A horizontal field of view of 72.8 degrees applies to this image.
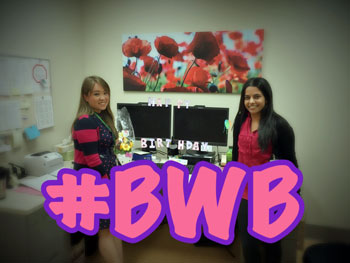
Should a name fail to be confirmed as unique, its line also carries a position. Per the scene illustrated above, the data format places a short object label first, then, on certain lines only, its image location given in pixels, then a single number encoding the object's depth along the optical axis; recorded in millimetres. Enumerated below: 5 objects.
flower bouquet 1707
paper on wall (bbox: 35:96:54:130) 1569
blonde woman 1106
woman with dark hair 1047
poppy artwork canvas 1709
